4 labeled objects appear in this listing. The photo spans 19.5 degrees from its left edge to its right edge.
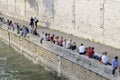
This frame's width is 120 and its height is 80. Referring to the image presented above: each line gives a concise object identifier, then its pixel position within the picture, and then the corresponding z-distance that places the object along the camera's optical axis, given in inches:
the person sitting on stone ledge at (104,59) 740.8
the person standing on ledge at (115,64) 696.1
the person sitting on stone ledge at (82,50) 839.7
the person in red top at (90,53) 797.2
